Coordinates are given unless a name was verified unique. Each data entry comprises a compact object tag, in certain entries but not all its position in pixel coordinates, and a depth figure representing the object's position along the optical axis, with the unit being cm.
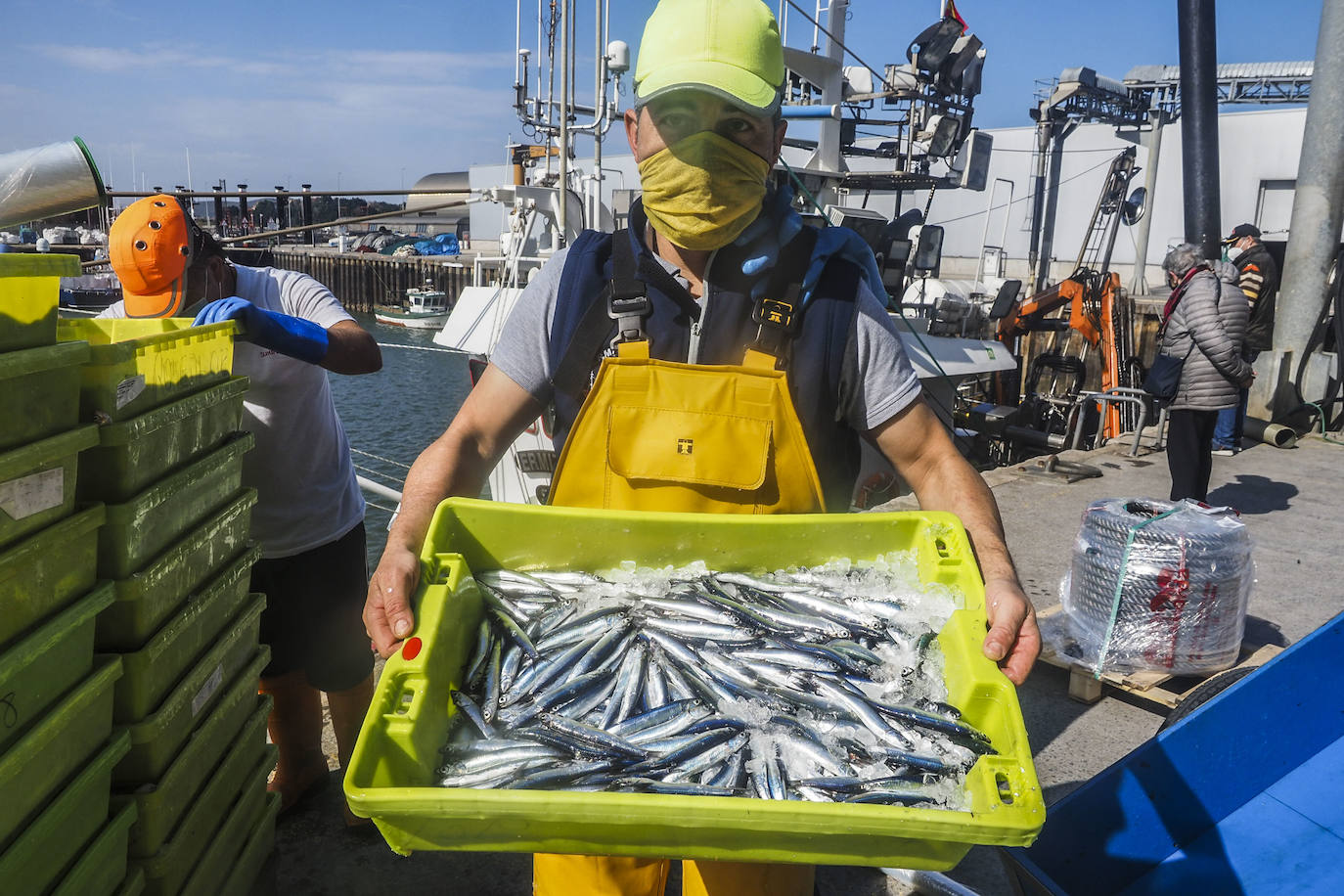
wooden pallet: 440
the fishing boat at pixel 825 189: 916
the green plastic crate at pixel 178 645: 189
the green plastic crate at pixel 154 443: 176
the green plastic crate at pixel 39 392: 141
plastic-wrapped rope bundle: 437
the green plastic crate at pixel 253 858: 250
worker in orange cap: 326
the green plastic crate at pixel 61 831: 148
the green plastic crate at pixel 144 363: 171
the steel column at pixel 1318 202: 1145
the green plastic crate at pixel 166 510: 178
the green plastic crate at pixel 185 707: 196
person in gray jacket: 714
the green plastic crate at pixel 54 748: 144
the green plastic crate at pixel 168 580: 186
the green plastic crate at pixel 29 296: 143
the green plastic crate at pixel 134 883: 191
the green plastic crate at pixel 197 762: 196
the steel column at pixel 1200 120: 1137
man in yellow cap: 223
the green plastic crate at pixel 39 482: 140
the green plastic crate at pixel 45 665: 141
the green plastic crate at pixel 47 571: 142
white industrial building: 3550
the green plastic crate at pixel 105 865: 167
